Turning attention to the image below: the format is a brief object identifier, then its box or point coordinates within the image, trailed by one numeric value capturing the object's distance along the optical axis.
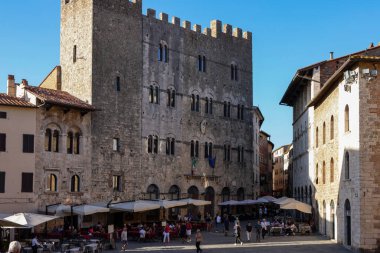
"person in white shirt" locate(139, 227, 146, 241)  33.72
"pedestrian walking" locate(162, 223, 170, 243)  33.91
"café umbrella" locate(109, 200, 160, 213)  34.69
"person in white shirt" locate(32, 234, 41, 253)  25.80
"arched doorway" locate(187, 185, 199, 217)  47.94
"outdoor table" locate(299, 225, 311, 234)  38.28
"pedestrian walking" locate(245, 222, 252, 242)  34.47
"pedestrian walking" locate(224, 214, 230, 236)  38.72
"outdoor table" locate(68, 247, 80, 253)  25.28
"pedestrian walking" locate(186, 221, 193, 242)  34.11
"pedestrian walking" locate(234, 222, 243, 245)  33.12
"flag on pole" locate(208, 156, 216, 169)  49.47
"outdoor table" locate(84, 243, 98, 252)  27.04
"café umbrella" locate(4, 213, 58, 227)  24.44
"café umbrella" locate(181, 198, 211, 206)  39.97
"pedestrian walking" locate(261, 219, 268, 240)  35.94
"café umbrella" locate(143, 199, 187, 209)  37.06
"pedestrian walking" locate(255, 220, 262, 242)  34.29
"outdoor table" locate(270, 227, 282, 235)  38.94
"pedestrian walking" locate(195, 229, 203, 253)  27.26
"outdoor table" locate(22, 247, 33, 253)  26.24
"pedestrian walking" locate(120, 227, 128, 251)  30.30
